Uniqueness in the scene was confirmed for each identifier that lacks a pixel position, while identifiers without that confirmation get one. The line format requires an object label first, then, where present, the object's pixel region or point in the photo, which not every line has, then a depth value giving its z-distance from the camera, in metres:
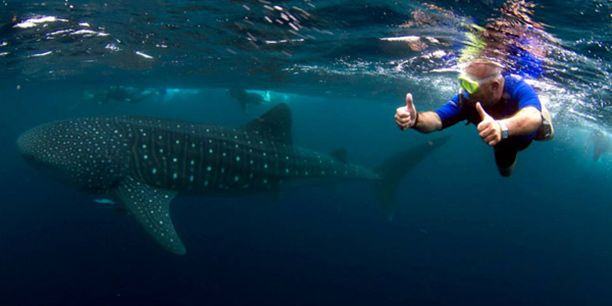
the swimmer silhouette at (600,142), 33.28
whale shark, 8.12
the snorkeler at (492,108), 3.39
